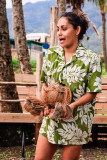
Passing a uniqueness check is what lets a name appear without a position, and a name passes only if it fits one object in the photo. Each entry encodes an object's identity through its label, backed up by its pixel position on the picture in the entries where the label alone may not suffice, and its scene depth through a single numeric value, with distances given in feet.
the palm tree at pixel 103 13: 73.15
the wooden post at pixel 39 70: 18.47
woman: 7.71
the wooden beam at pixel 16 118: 17.89
